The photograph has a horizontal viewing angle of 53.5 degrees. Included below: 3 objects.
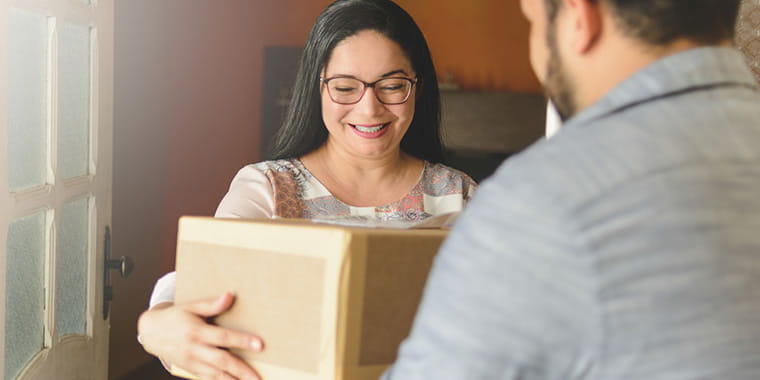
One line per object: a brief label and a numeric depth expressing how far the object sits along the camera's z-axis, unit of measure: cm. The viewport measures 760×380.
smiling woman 139
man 52
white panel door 135
